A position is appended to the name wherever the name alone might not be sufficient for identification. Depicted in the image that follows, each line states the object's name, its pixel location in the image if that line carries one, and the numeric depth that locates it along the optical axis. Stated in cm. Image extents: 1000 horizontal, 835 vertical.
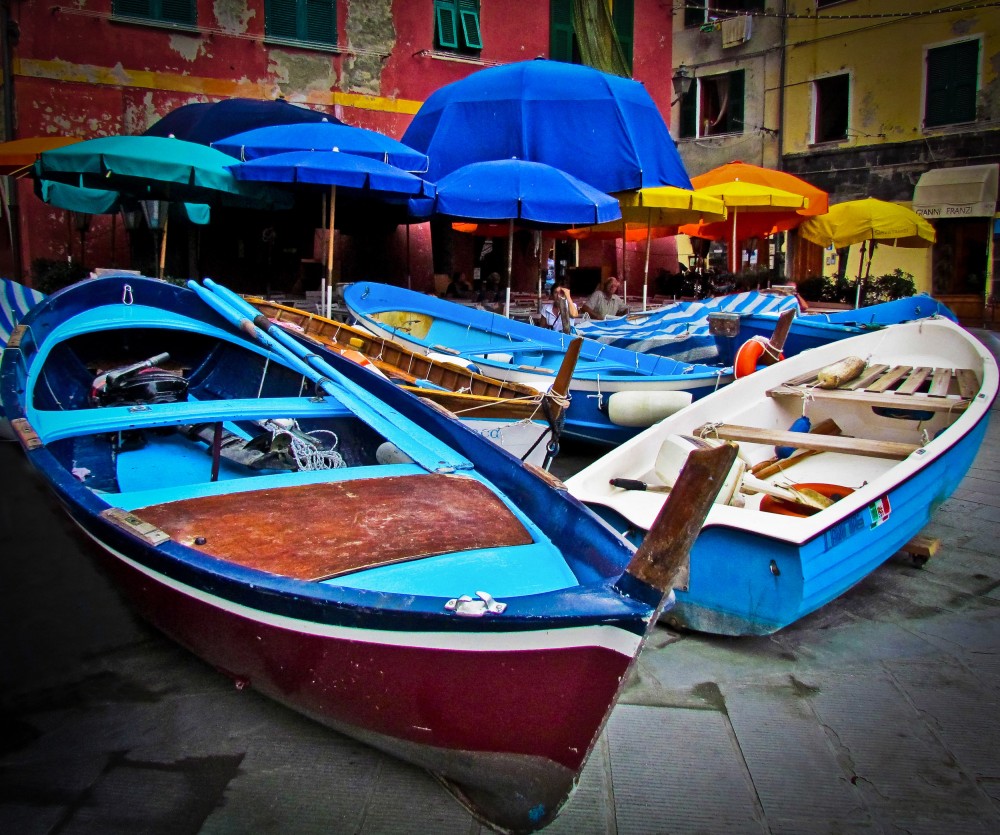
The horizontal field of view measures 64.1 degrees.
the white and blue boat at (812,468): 342
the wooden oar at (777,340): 680
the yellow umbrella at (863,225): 1429
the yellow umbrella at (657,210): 1061
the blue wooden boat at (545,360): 631
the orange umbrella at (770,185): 1348
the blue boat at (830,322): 807
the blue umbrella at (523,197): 804
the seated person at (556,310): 973
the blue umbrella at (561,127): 970
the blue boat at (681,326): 863
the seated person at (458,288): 1331
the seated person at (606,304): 1099
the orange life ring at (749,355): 666
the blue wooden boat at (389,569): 218
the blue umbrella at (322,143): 825
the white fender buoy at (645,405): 576
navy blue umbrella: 1015
